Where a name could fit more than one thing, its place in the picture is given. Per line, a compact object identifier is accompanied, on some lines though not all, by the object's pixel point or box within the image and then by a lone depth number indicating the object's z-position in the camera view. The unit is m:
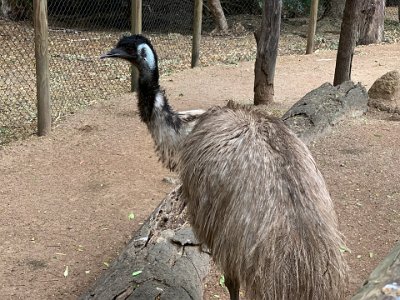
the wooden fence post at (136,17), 7.75
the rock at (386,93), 7.28
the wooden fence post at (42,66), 5.89
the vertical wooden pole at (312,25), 10.69
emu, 2.31
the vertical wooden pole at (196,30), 9.27
